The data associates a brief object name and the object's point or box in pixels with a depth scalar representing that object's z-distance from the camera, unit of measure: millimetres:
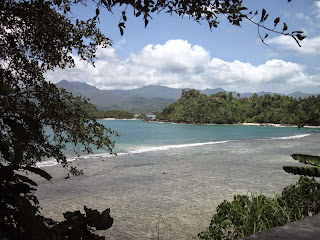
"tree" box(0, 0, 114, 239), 3475
